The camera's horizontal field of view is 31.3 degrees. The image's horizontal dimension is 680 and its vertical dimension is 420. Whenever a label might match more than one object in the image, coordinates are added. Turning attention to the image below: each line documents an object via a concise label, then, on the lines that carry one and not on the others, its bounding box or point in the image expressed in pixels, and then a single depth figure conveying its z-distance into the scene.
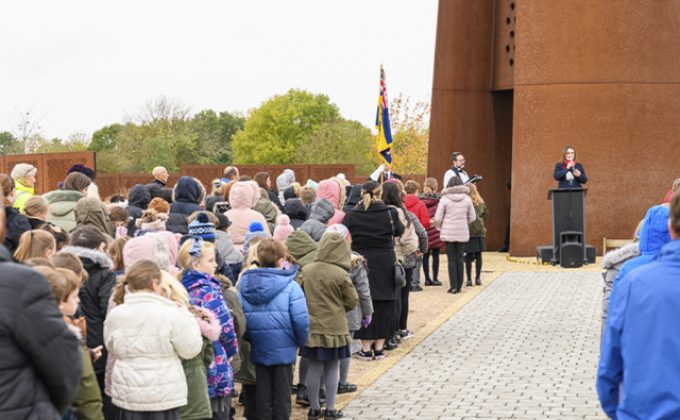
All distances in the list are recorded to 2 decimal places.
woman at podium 22.00
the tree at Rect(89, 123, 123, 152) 94.32
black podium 22.38
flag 20.17
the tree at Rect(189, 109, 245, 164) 90.38
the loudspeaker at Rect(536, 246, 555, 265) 23.05
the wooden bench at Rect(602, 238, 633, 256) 23.51
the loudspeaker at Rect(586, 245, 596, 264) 23.02
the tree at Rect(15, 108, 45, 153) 60.41
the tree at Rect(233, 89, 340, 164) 97.75
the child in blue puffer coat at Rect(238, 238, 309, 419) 8.63
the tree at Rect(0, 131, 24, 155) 65.25
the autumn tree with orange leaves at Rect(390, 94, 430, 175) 65.69
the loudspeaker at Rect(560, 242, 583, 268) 22.34
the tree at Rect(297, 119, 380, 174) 75.81
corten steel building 23.44
